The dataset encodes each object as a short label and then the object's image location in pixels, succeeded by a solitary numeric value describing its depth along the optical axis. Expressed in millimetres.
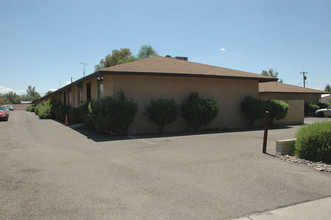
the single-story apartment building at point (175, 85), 13812
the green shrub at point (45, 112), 28453
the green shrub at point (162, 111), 13359
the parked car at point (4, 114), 24945
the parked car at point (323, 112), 29203
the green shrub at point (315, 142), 7061
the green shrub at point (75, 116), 19525
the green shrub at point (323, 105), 33362
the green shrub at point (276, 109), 16578
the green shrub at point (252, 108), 16431
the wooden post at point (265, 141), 8352
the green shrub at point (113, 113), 12312
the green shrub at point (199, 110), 14328
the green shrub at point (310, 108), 31438
